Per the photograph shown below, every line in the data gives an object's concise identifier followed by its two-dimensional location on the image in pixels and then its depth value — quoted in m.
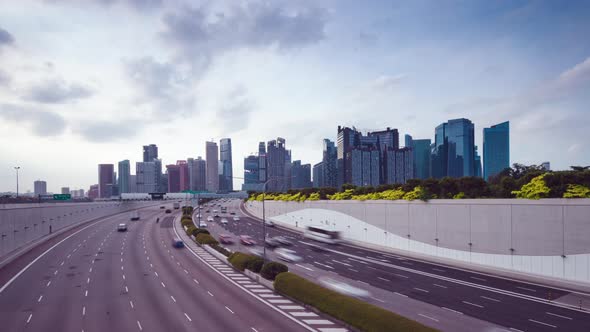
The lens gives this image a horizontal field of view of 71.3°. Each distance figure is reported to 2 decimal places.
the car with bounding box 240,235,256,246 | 66.12
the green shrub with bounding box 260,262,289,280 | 37.94
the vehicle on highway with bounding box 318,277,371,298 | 33.34
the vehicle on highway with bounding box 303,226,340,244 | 69.12
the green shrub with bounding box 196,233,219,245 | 62.78
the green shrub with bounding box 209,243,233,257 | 53.45
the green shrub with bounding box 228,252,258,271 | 44.00
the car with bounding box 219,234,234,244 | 68.24
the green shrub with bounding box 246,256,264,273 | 41.53
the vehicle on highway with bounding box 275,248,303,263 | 51.46
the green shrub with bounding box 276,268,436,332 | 21.64
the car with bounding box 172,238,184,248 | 64.72
